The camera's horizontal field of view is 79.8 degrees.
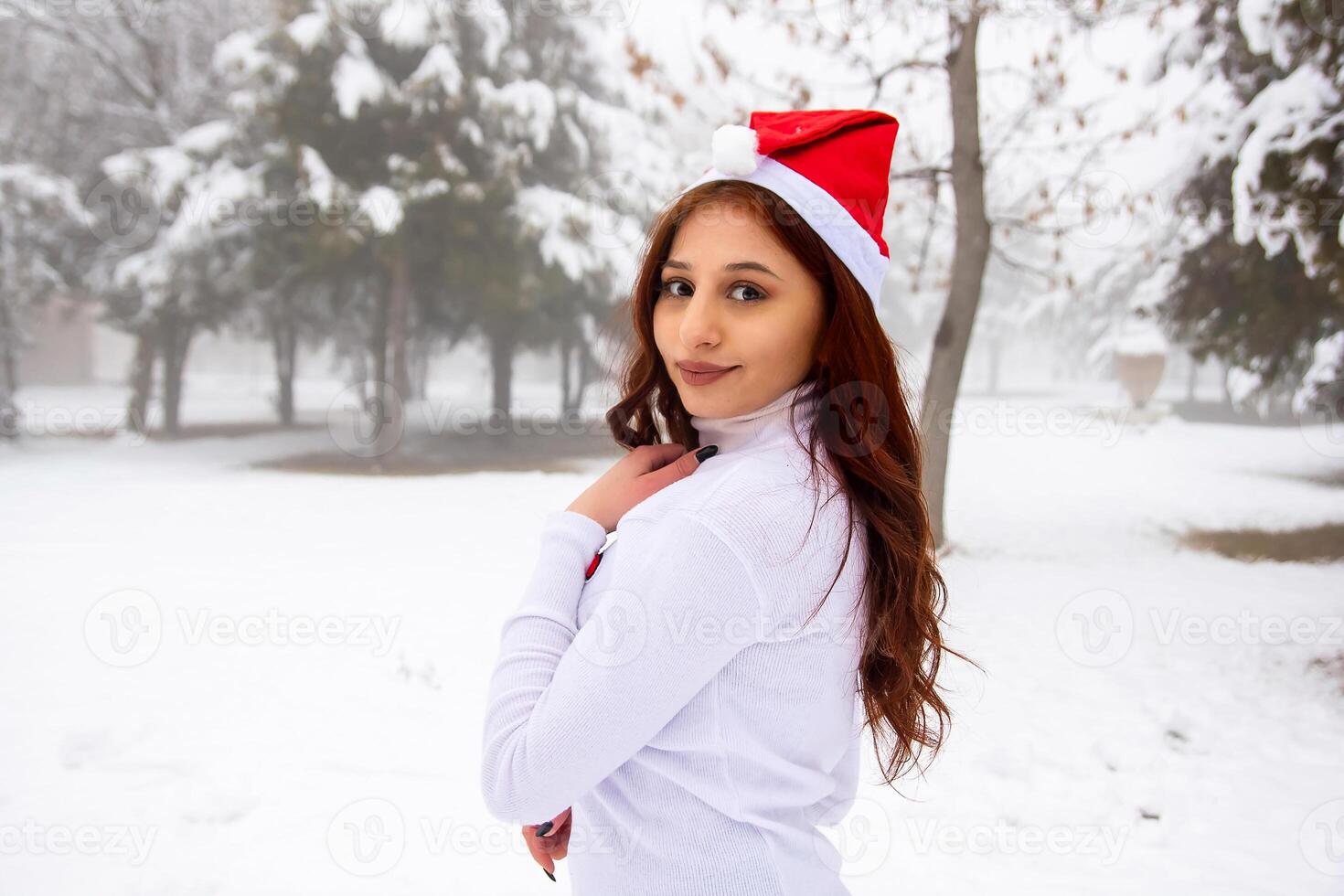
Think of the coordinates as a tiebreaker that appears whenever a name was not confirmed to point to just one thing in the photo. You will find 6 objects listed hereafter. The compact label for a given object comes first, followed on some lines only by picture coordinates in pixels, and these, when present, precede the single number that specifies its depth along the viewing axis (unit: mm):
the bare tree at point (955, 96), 6082
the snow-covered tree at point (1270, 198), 4719
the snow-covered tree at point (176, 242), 10273
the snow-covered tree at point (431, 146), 10094
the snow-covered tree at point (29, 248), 10969
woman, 870
